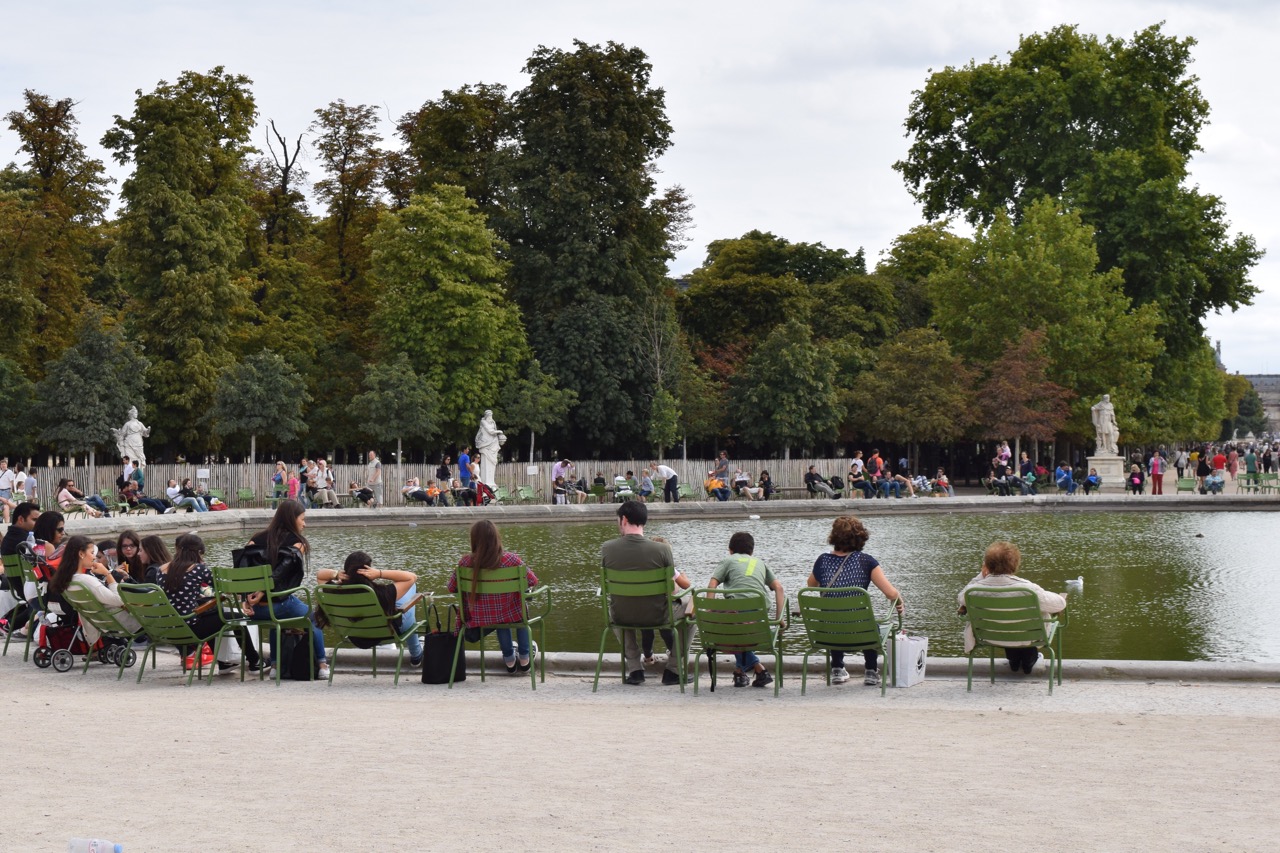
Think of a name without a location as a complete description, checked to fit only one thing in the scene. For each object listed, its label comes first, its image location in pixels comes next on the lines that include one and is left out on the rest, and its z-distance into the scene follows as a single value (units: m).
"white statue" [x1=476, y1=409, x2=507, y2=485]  39.97
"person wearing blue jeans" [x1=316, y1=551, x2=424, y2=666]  10.40
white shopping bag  9.97
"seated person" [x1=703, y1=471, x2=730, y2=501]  39.08
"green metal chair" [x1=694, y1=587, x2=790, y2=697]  9.62
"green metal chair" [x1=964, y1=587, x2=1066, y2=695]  9.70
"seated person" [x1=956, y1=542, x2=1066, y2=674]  10.04
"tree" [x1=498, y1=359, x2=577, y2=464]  43.69
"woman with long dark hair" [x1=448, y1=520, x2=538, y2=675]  10.20
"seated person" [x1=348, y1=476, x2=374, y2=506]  36.69
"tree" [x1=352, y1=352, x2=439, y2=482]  40.72
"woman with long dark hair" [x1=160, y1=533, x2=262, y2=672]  10.70
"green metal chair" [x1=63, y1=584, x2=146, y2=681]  10.81
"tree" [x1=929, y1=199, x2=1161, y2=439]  47.00
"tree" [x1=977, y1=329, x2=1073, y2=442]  45.84
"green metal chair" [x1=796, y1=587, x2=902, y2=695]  9.59
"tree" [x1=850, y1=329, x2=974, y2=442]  46.31
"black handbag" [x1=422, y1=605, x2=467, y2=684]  10.32
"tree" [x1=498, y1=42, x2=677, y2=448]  45.50
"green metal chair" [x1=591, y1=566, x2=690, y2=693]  9.93
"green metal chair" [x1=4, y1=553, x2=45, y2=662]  12.36
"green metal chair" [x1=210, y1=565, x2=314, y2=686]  10.31
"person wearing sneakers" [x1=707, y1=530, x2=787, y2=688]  9.99
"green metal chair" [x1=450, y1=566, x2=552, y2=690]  10.29
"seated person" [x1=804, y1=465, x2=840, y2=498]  41.34
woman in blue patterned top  10.06
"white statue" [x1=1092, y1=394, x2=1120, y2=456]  44.97
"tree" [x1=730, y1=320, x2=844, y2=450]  46.72
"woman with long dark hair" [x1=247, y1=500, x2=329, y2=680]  10.52
